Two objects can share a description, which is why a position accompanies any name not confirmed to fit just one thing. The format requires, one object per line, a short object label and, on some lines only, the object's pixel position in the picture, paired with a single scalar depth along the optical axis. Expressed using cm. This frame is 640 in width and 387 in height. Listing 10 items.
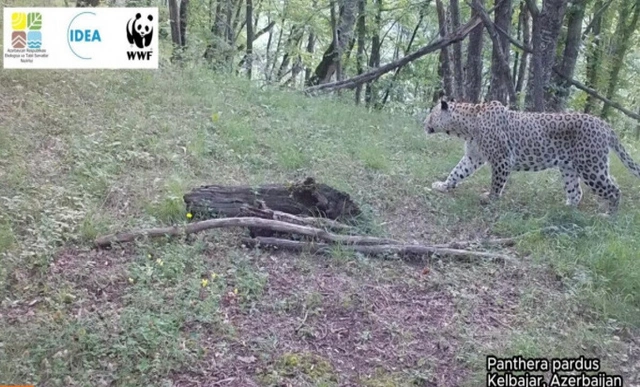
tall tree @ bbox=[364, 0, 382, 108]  1789
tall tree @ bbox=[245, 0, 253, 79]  1758
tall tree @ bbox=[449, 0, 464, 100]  1302
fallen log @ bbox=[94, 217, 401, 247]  609
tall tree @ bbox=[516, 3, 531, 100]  1623
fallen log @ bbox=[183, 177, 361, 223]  664
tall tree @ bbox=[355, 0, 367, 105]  1841
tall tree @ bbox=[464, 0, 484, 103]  1298
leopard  829
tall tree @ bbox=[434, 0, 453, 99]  1463
